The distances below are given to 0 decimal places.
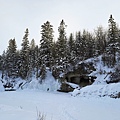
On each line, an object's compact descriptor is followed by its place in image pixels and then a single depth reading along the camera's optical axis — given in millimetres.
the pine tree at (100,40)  42409
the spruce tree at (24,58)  40844
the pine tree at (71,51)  36375
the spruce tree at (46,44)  34094
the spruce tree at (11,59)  43734
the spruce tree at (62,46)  34072
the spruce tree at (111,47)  32016
